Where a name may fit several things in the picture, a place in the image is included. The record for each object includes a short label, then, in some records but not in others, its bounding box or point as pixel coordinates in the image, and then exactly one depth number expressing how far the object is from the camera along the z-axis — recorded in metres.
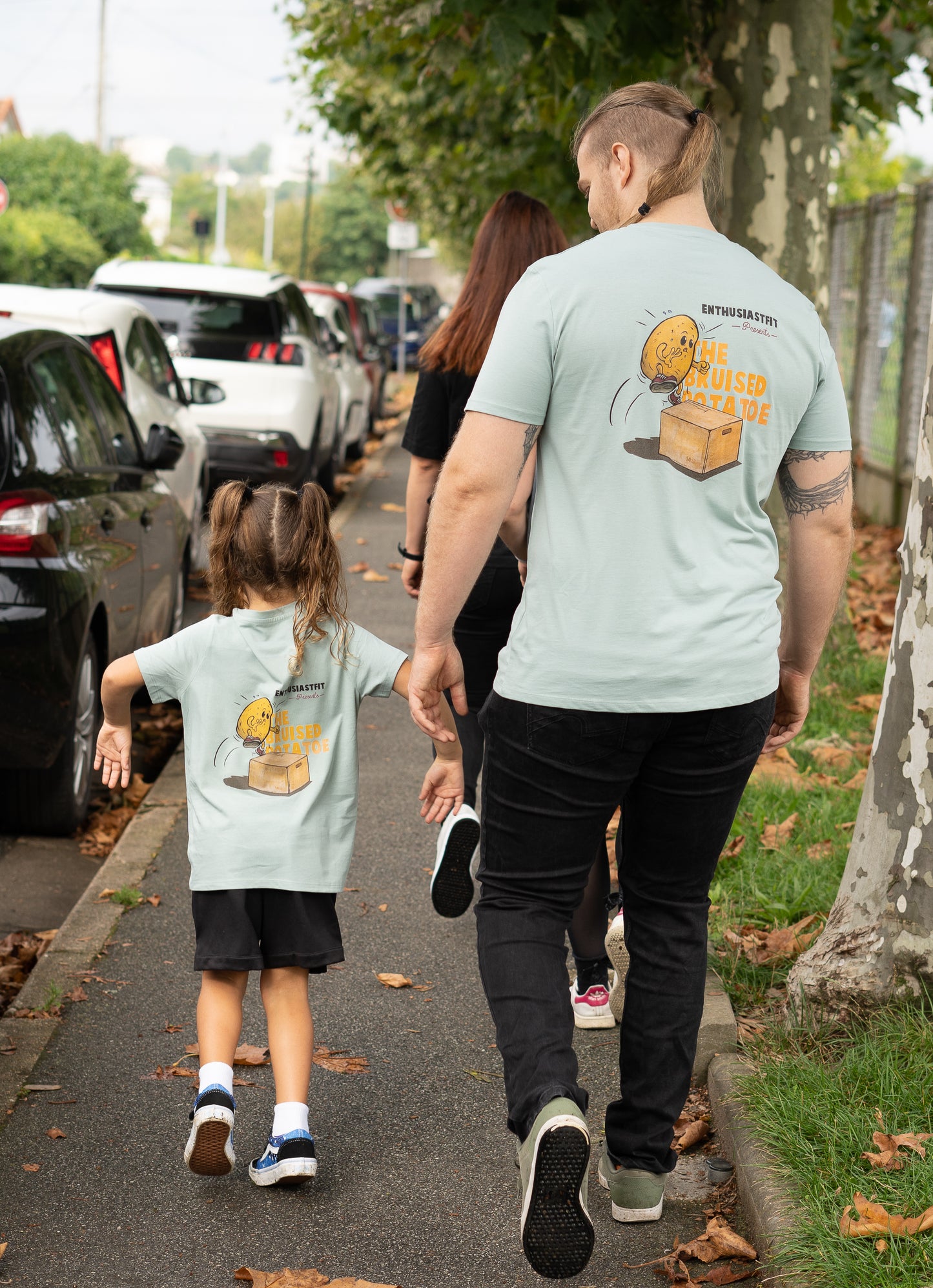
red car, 20.64
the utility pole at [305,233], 45.79
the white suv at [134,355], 8.41
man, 2.59
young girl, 3.26
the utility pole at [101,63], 56.81
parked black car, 5.14
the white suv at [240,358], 11.69
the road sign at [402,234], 30.44
